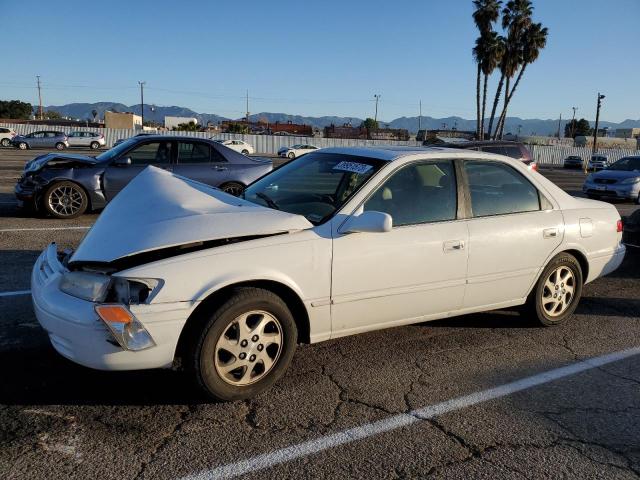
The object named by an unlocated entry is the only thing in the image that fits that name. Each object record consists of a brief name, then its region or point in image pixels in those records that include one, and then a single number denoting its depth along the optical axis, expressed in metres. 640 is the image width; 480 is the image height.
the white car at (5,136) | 39.19
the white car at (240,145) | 41.19
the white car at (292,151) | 41.80
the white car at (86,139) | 41.46
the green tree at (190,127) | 67.75
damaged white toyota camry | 3.04
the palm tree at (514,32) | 42.50
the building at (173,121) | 91.50
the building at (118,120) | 77.94
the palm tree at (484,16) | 42.69
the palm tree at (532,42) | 42.88
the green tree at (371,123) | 119.59
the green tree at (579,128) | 113.88
